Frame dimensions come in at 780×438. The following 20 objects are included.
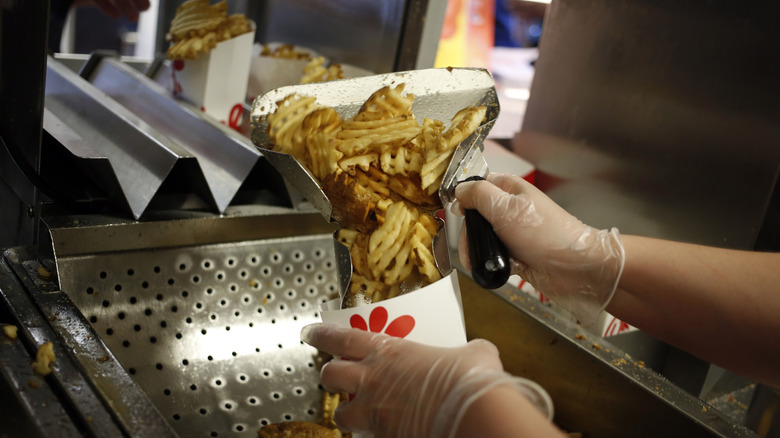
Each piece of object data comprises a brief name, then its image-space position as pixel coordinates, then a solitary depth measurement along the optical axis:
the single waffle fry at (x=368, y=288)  1.07
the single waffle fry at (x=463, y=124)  1.06
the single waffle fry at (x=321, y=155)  1.08
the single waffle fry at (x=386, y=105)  1.15
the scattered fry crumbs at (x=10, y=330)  1.12
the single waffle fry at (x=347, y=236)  1.13
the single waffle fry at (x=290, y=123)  1.16
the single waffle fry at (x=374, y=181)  1.12
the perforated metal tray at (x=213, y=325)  1.38
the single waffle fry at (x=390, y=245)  1.04
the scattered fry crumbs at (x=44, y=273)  1.34
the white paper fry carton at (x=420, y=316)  0.99
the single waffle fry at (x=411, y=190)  1.10
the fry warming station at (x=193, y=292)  1.27
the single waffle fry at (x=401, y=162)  1.10
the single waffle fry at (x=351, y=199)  1.08
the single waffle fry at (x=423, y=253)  1.04
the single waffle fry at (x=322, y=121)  1.14
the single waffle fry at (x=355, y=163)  1.09
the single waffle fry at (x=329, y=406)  1.41
